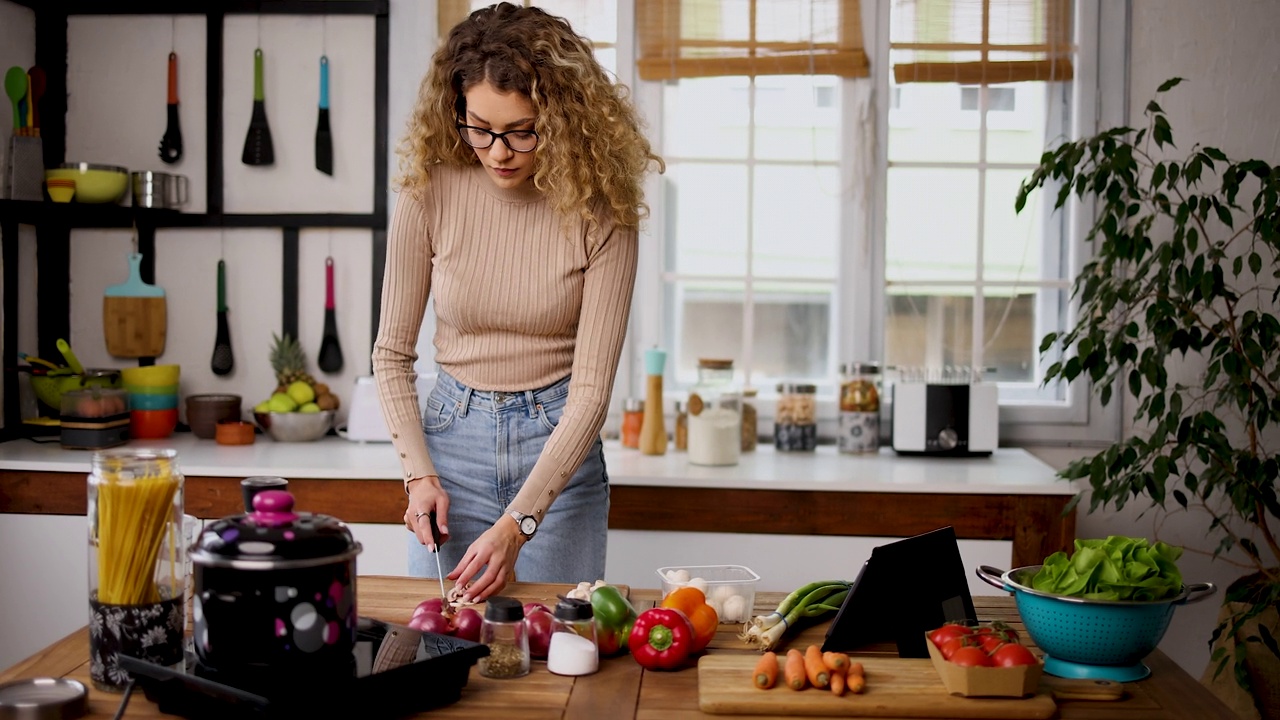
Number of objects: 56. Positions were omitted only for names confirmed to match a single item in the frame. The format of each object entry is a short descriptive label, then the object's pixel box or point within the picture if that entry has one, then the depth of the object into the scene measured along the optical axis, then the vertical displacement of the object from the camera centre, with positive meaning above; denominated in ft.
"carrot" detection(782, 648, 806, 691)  4.77 -1.43
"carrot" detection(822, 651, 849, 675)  4.80 -1.39
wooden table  4.59 -1.53
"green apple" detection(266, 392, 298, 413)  11.21 -0.82
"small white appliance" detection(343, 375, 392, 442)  11.07 -0.92
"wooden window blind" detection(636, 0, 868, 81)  11.51 +2.85
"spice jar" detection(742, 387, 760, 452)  11.12 -0.98
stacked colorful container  11.28 -0.81
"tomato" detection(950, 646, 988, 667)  4.71 -1.34
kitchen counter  9.59 -1.44
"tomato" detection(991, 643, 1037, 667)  4.71 -1.33
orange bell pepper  5.26 -1.31
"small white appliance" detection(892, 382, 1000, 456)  10.91 -0.86
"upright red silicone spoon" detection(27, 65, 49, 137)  11.25 +2.17
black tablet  5.27 -1.26
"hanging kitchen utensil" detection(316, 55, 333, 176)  11.60 +1.87
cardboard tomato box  4.69 -1.42
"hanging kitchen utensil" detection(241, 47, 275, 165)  11.63 +1.87
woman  6.68 +0.17
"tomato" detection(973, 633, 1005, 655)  4.80 -1.31
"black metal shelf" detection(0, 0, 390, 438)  11.64 +1.52
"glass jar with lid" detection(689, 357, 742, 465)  10.23 -0.89
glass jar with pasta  4.42 -0.95
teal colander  4.95 -1.30
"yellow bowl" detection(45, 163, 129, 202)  11.18 +1.33
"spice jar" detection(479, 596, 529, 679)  4.95 -1.36
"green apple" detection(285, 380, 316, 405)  11.29 -0.72
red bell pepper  5.08 -1.38
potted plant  9.13 -0.17
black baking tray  4.21 -1.38
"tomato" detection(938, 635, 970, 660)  4.81 -1.32
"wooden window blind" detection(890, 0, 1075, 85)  11.39 +2.83
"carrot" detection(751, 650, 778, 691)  4.77 -1.43
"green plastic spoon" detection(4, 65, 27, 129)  11.14 +2.21
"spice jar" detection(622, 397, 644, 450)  11.00 -0.91
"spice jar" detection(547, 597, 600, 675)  5.01 -1.39
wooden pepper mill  10.75 -0.83
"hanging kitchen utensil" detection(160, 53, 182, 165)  11.70 +1.86
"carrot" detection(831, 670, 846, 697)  4.73 -1.46
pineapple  11.55 -0.44
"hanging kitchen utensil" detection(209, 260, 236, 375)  11.82 -0.24
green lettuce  4.96 -1.05
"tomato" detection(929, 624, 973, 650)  4.88 -1.29
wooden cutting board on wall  11.74 +0.00
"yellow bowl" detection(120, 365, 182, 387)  11.25 -0.57
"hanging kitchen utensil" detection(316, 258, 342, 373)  11.75 -0.16
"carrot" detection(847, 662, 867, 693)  4.74 -1.44
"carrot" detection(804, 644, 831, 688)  4.78 -1.42
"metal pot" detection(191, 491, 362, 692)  4.20 -1.01
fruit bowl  11.21 -1.03
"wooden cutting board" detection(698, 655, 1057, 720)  4.62 -1.50
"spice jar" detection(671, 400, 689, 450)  11.08 -1.01
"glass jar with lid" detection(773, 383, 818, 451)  11.12 -0.89
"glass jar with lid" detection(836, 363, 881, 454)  11.10 -0.81
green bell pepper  5.24 -1.35
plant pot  9.34 -2.88
